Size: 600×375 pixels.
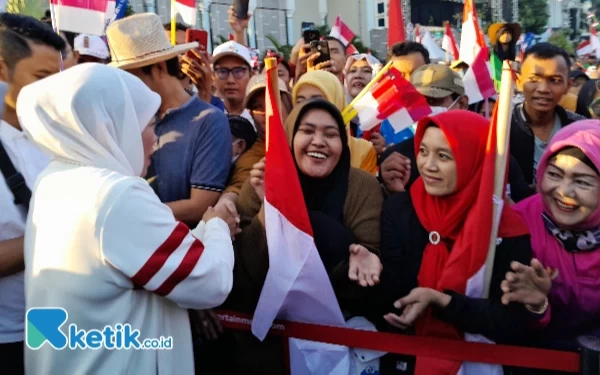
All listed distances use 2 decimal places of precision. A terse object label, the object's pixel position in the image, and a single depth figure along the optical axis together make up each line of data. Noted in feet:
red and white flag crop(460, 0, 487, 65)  17.89
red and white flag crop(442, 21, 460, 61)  30.63
